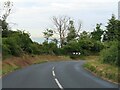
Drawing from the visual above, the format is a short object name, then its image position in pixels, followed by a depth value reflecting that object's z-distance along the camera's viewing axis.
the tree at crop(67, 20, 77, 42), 61.60
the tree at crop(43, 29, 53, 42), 61.53
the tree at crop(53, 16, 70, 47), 61.36
